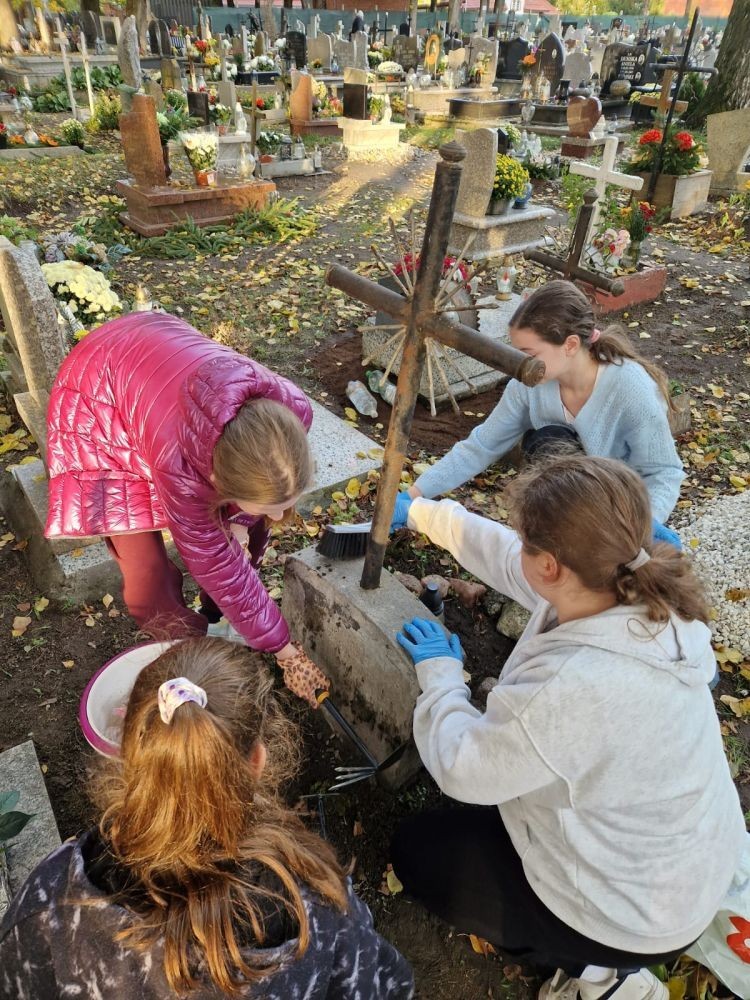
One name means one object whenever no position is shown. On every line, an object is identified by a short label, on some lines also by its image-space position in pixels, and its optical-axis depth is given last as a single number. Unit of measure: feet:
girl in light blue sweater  7.98
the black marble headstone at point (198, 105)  34.32
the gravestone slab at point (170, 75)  43.29
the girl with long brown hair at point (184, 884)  3.22
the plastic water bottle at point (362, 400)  14.49
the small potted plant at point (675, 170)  27.68
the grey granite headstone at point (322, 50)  51.26
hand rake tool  6.50
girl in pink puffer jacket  5.51
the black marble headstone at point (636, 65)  53.83
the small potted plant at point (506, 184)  21.59
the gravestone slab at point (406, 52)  56.65
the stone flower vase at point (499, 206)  22.20
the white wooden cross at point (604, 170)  19.01
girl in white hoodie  4.38
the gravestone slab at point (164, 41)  52.60
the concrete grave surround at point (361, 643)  6.86
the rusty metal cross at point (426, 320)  4.75
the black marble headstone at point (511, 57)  58.39
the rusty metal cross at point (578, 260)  10.01
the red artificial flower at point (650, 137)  27.27
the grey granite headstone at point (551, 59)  47.60
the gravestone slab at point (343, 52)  51.72
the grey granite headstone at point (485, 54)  49.06
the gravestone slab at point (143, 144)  22.09
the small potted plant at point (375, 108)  36.72
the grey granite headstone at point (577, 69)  50.03
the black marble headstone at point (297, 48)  56.29
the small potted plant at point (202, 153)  22.94
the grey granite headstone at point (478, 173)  20.12
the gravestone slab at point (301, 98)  36.24
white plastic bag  5.77
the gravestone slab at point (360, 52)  49.90
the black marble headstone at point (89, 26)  56.80
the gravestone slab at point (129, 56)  36.27
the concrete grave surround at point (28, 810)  6.27
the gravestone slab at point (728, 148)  31.12
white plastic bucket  6.03
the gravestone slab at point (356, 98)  35.27
